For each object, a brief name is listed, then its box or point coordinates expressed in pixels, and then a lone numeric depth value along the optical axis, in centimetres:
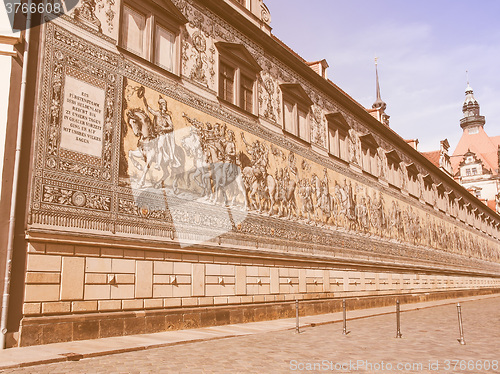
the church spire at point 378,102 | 4922
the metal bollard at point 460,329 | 874
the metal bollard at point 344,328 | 1024
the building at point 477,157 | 7112
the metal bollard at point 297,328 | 1063
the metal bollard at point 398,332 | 970
